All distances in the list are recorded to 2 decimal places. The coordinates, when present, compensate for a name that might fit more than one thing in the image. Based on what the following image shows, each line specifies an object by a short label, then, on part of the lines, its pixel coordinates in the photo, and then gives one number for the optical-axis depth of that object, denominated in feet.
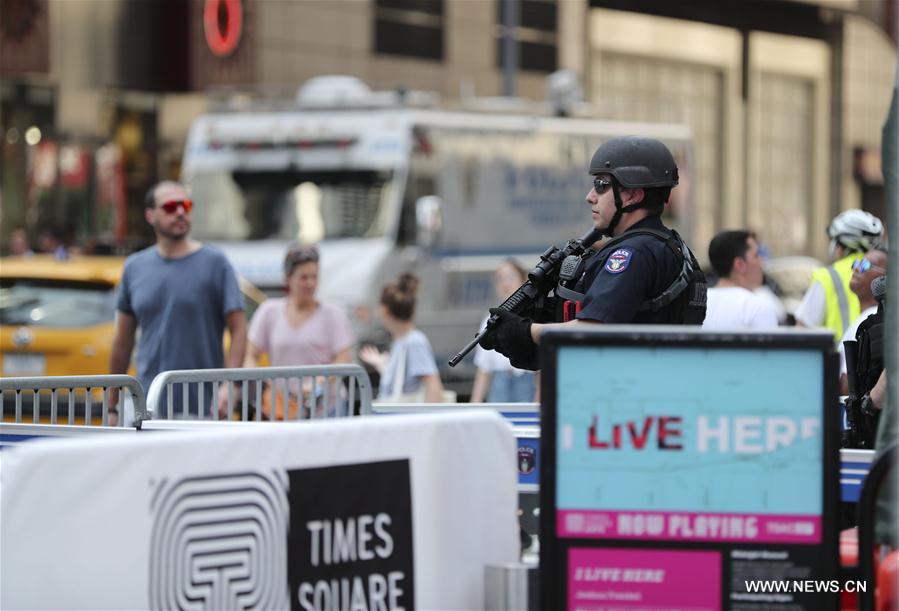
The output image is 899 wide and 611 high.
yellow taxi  76.95
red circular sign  199.41
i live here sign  24.84
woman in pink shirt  62.13
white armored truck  108.99
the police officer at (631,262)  33.47
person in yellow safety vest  56.70
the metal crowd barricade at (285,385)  41.29
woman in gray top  67.67
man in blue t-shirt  53.98
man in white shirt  52.60
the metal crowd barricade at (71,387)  38.78
